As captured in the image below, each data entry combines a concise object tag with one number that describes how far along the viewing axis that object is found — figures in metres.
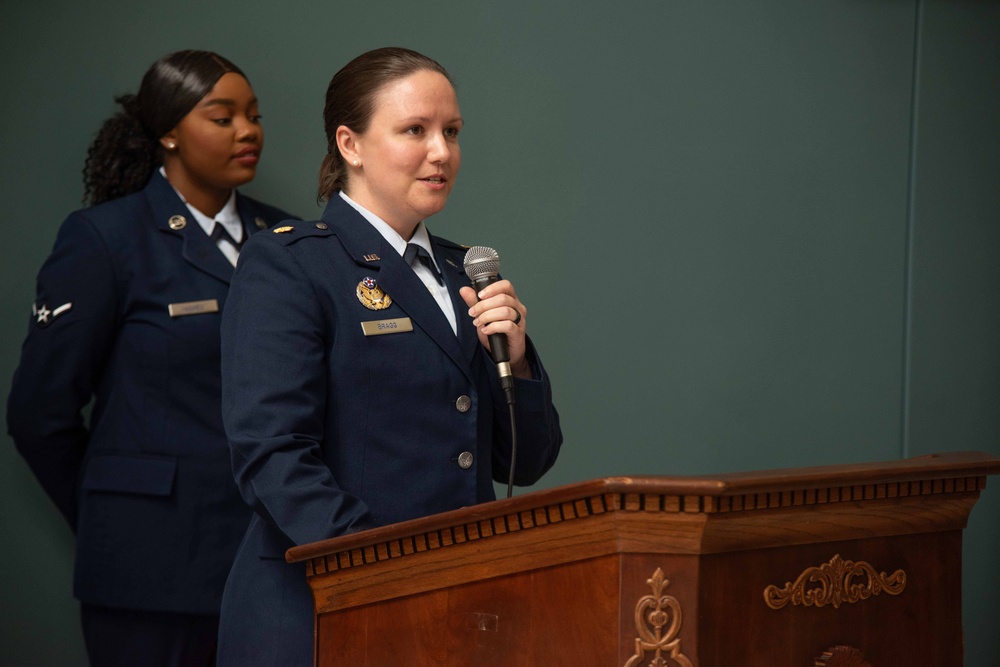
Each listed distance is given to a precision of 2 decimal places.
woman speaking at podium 3.84
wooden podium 3.44
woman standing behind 4.88
